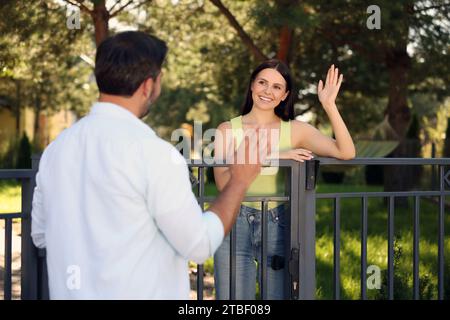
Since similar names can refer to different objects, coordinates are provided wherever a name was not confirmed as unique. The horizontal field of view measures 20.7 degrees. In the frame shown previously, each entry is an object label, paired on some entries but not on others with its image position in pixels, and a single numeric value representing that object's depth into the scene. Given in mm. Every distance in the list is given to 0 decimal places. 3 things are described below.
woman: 5861
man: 3347
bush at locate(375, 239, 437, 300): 8946
